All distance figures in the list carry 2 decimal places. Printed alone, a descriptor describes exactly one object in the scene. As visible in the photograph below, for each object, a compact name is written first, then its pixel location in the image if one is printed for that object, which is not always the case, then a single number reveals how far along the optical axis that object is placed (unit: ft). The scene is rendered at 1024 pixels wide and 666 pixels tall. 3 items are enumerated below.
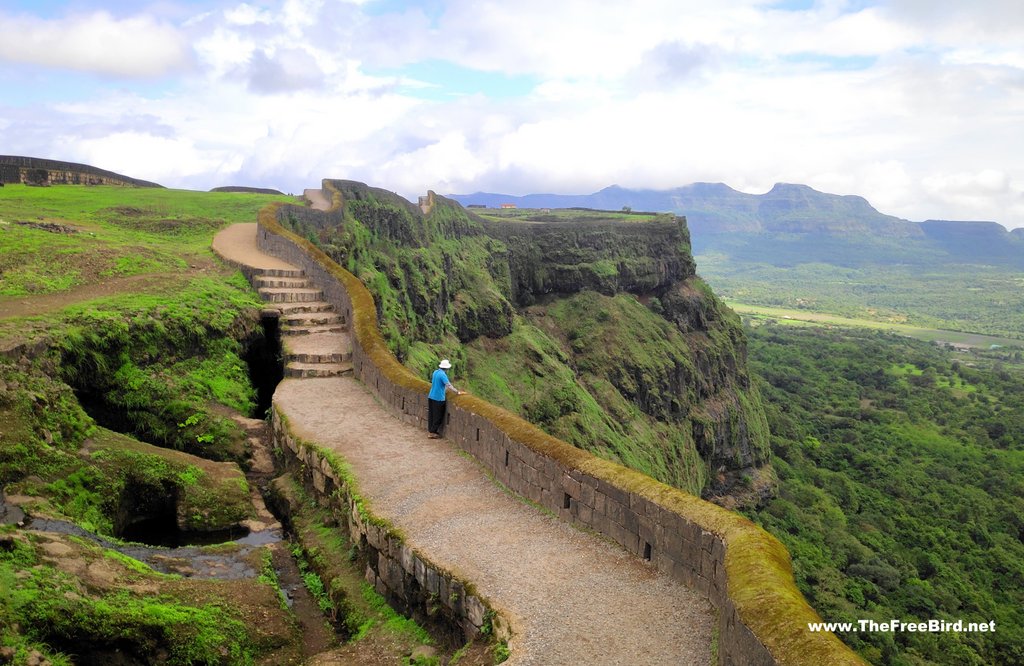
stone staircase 57.62
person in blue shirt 44.43
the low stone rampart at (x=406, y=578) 27.20
